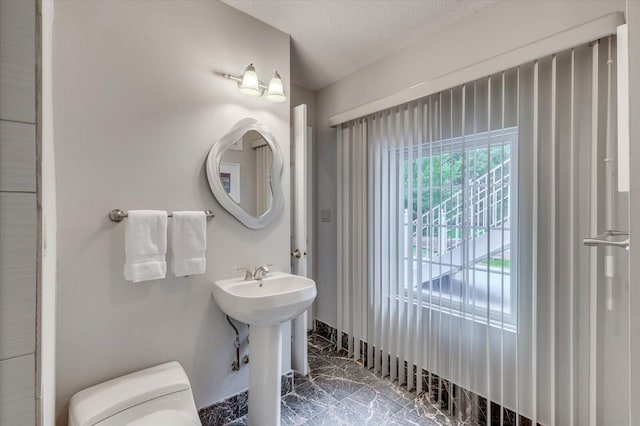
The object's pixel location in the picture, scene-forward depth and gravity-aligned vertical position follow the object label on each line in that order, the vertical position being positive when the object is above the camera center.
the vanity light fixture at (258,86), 1.71 +0.77
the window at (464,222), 1.65 -0.06
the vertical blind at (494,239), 1.42 -0.16
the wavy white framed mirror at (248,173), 1.71 +0.25
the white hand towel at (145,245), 1.37 -0.15
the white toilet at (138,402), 1.18 -0.79
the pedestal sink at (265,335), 1.49 -0.67
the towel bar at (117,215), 1.39 +0.00
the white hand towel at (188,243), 1.52 -0.15
